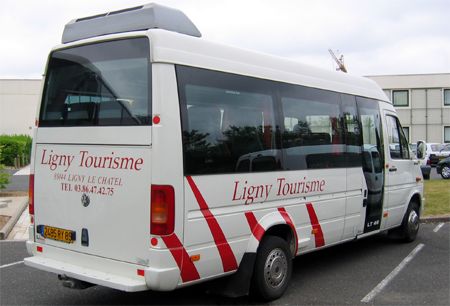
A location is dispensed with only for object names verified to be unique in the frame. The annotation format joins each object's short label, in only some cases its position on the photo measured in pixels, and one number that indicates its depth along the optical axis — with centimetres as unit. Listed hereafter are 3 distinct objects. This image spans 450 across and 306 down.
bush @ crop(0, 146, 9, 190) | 1451
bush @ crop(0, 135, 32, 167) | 3117
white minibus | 462
